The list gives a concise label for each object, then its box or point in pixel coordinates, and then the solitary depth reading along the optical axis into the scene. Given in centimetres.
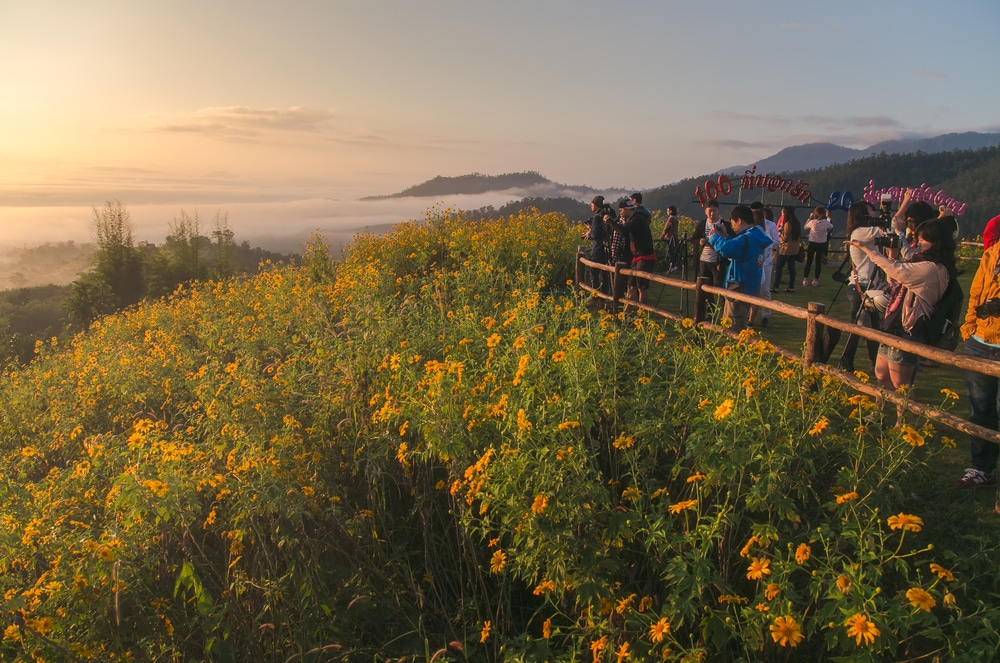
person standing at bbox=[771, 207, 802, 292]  1135
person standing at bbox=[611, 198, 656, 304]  903
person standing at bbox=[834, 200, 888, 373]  532
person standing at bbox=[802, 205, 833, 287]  1154
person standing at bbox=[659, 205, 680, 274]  1417
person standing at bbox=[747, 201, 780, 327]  836
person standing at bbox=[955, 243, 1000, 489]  383
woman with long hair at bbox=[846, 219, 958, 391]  440
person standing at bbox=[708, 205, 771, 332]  683
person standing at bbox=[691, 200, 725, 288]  835
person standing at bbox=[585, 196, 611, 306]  1009
